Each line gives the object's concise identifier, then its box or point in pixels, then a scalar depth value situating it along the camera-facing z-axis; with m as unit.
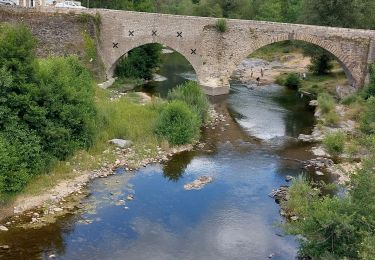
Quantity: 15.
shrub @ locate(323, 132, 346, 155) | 24.33
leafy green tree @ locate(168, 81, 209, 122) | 28.30
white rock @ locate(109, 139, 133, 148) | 23.95
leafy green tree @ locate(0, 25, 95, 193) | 18.66
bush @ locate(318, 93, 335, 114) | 30.70
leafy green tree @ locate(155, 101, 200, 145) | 24.77
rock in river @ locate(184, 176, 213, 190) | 20.84
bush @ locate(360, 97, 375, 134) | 23.13
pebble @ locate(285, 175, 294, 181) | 21.64
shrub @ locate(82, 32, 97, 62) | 35.28
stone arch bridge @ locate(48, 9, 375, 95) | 32.16
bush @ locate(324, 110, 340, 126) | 29.28
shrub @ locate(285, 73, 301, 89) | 40.34
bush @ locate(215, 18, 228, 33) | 33.91
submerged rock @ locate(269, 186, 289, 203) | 19.78
